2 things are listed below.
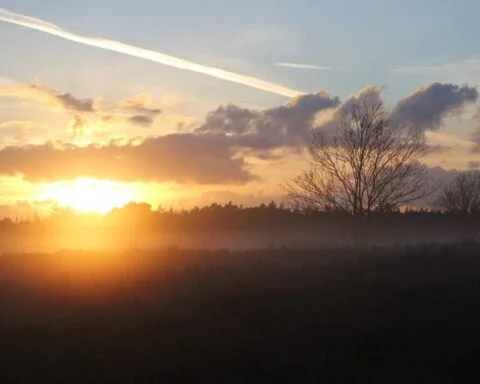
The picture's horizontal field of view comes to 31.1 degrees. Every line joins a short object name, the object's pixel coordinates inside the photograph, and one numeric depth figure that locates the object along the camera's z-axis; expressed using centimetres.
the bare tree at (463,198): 10409
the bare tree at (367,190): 5688
